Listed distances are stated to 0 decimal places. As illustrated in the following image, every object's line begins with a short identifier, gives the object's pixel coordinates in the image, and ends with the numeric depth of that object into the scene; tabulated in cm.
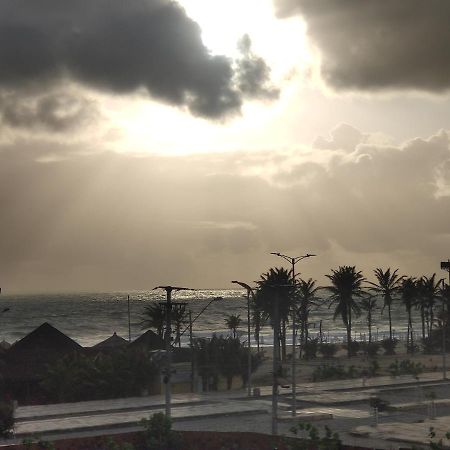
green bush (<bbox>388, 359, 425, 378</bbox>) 8056
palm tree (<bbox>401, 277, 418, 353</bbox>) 12169
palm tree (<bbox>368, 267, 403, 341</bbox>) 12200
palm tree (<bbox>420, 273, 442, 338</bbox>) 12262
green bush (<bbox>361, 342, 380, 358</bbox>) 10651
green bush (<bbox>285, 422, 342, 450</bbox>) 3578
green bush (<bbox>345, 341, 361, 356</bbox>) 10638
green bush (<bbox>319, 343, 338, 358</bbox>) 10669
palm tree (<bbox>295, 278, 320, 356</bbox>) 11596
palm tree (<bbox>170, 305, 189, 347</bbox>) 9317
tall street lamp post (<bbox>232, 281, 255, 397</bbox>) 6458
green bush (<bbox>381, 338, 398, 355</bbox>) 10756
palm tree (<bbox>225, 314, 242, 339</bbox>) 12973
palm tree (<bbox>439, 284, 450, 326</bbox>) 11118
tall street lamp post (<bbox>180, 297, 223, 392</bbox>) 6851
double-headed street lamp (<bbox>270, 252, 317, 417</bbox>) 5278
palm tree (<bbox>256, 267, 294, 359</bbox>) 10088
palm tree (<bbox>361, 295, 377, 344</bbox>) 12925
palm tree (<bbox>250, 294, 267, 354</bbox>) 10694
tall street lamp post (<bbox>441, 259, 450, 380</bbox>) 6719
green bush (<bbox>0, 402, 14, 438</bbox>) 3906
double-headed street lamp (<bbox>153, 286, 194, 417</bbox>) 4531
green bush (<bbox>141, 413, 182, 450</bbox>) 4091
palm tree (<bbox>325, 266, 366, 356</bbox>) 11506
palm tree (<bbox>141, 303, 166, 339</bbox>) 9574
